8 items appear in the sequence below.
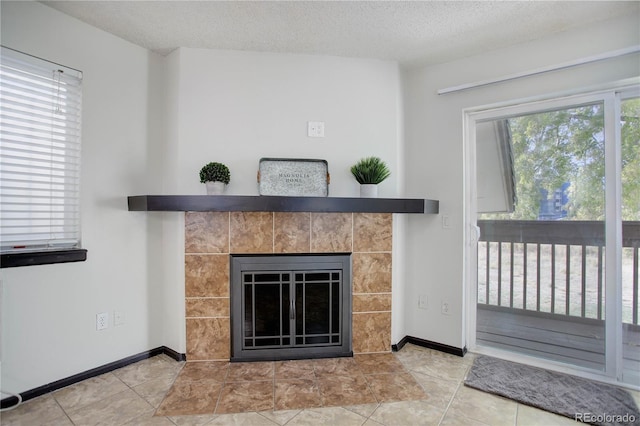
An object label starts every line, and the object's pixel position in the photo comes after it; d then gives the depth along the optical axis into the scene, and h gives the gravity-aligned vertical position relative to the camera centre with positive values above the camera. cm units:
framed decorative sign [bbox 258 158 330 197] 215 +26
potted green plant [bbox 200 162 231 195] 203 +24
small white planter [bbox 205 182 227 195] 203 +17
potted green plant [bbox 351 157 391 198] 216 +28
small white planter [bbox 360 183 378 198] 216 +17
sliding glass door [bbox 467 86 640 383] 190 -11
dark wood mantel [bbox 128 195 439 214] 193 +7
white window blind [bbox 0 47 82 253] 166 +34
